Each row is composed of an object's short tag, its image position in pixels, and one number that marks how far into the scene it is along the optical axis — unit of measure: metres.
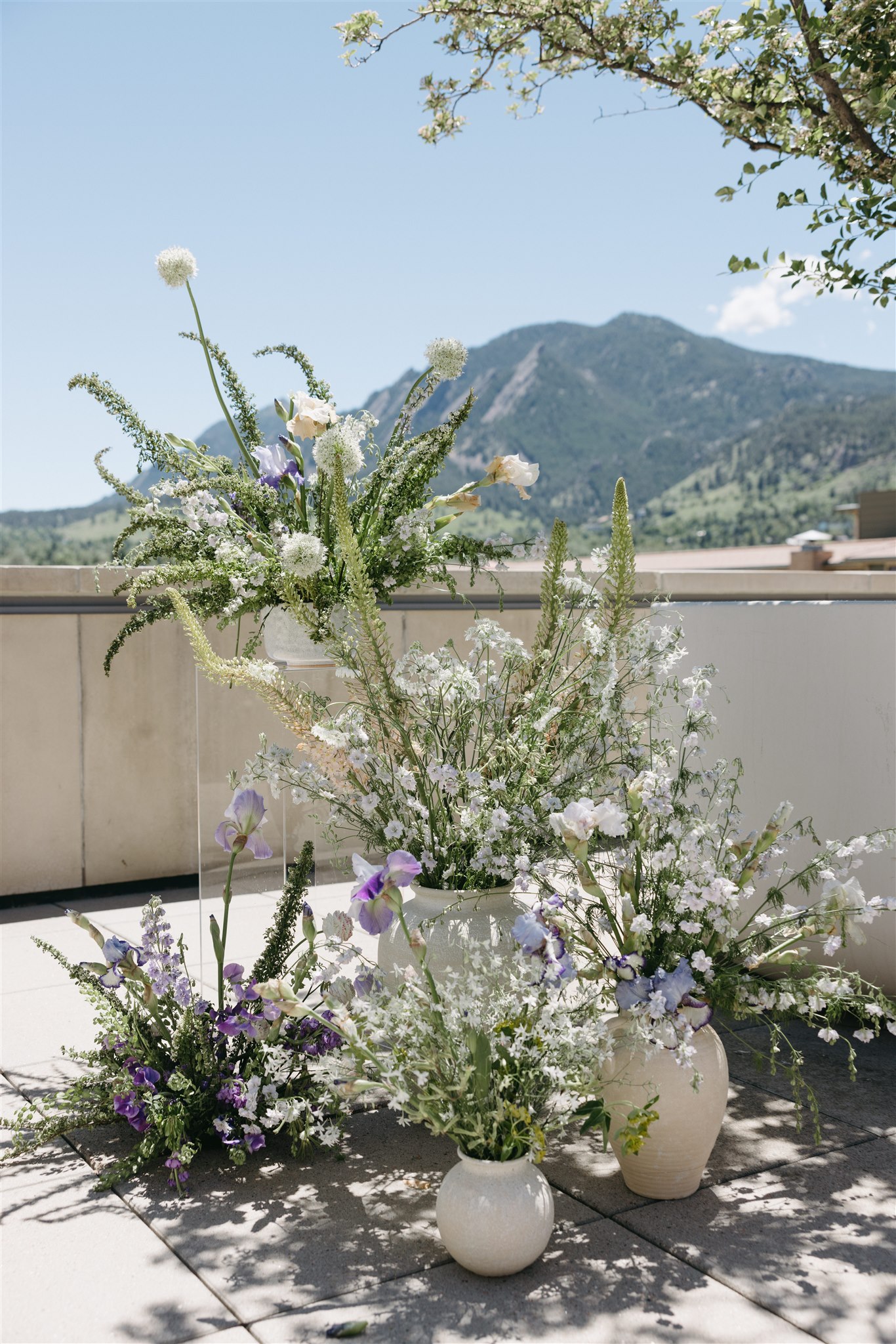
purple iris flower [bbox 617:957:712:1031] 2.11
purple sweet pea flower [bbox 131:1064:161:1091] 2.38
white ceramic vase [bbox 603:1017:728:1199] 2.18
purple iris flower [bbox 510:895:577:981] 2.01
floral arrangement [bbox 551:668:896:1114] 2.12
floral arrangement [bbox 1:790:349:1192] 2.36
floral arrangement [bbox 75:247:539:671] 2.78
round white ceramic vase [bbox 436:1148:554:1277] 1.93
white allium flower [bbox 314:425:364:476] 2.71
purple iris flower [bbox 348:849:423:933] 2.05
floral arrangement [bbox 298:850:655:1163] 1.96
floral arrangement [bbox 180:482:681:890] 2.37
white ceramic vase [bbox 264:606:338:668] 2.96
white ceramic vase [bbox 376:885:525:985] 2.46
